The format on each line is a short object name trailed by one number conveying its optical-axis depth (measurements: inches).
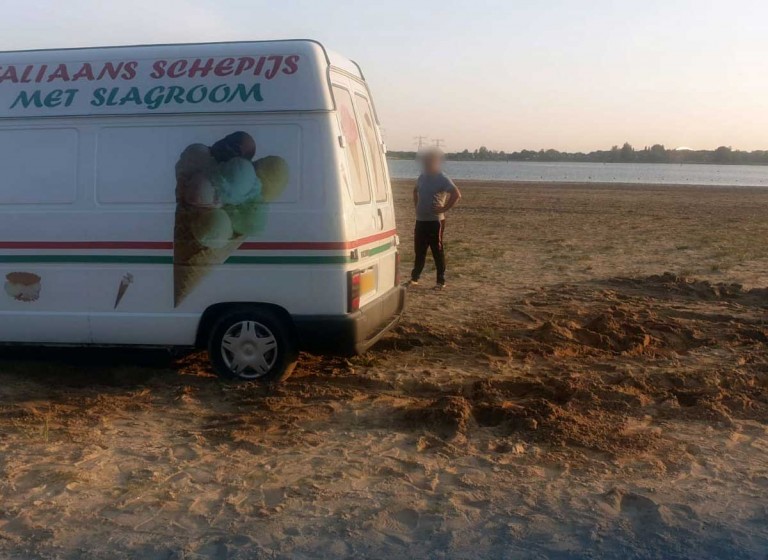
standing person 427.8
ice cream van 243.0
